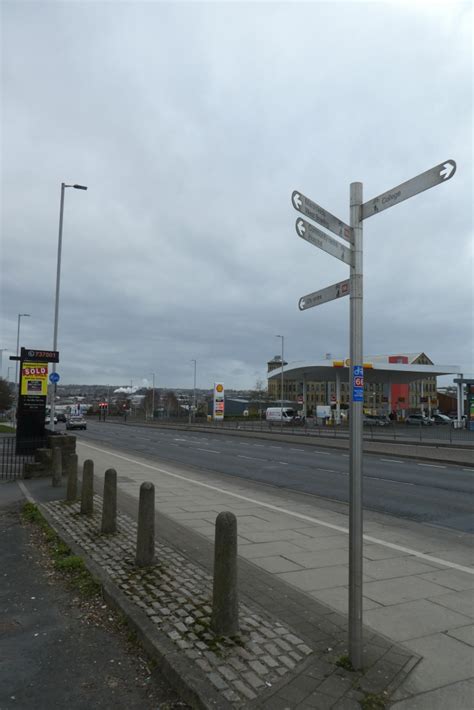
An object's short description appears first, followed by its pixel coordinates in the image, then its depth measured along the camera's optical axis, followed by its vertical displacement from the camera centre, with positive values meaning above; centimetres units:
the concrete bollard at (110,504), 699 -142
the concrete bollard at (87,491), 866 -151
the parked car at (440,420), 6786 -193
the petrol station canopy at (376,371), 5882 +374
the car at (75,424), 4981 -252
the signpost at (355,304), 350 +67
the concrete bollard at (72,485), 998 -163
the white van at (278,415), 6316 -168
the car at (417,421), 6392 -203
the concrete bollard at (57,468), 1212 -160
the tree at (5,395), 8975 +1
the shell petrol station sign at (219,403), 5849 -37
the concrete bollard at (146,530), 575 -140
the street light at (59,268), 2455 +583
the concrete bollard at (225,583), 404 -138
